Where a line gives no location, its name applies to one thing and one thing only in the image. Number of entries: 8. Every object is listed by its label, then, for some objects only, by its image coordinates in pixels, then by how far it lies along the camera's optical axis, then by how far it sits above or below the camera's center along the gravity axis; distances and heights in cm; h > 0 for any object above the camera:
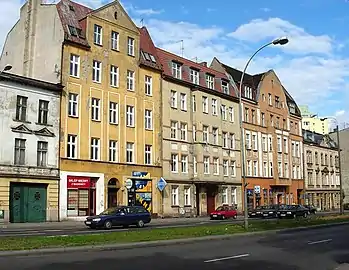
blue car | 2830 -162
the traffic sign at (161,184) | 4256 +53
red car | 4481 -214
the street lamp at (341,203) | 4622 -145
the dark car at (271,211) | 4682 -210
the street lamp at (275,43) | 2482 +739
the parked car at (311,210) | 5208 -236
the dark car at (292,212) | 4565 -216
